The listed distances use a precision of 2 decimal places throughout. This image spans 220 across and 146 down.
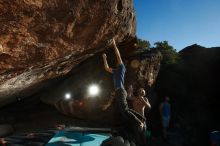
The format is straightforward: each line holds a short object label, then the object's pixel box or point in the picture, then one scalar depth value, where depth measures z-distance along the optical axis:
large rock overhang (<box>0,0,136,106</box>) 2.96
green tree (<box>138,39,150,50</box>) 13.24
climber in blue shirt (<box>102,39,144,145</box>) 3.24
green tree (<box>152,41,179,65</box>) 13.22
